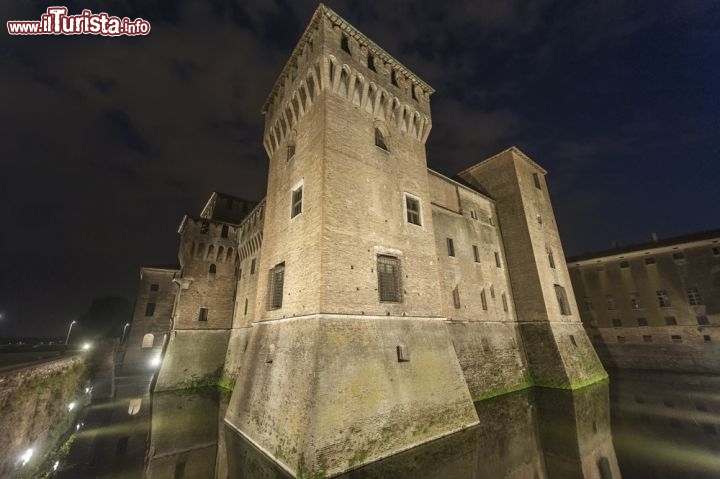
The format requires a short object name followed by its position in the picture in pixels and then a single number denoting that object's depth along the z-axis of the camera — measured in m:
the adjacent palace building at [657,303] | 22.69
